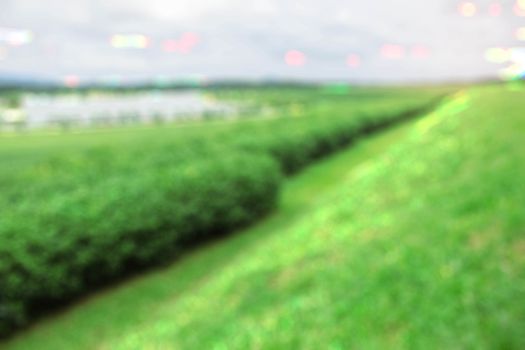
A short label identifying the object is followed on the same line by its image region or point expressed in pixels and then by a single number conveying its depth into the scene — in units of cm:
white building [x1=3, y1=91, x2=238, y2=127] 4188
